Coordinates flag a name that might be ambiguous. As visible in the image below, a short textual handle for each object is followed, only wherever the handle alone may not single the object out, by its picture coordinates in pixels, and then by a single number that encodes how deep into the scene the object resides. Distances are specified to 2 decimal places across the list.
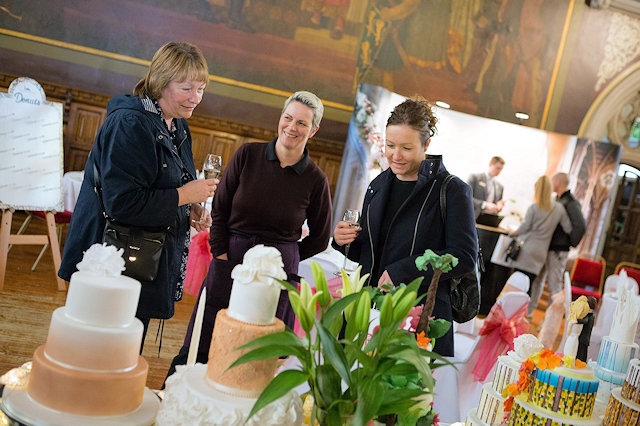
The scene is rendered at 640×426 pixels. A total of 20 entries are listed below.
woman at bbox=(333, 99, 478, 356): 2.62
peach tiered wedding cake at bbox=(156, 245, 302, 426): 1.26
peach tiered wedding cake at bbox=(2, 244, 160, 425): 1.31
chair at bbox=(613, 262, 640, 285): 10.15
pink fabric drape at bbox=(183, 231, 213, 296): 4.93
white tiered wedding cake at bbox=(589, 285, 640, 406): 2.07
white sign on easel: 5.81
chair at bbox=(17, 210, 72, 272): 6.95
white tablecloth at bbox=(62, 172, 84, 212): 7.58
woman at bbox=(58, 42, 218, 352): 2.70
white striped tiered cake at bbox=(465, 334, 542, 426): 1.79
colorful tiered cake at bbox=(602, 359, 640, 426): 1.68
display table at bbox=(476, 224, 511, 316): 9.51
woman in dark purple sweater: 3.25
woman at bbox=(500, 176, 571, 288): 9.64
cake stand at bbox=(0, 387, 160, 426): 1.28
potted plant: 1.18
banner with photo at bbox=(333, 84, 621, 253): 10.80
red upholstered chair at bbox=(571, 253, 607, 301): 10.52
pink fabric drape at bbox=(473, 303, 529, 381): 3.89
